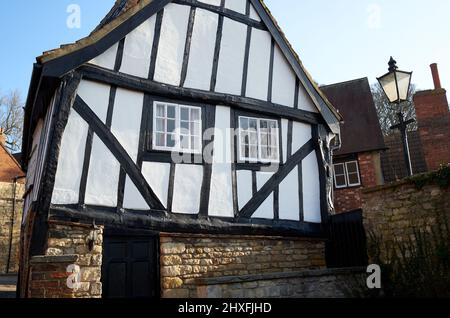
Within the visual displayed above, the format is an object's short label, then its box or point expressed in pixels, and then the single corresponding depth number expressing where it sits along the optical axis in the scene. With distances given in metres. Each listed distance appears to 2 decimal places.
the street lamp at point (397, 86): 6.31
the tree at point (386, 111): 20.78
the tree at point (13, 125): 28.18
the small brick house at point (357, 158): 13.29
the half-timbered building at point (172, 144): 6.60
